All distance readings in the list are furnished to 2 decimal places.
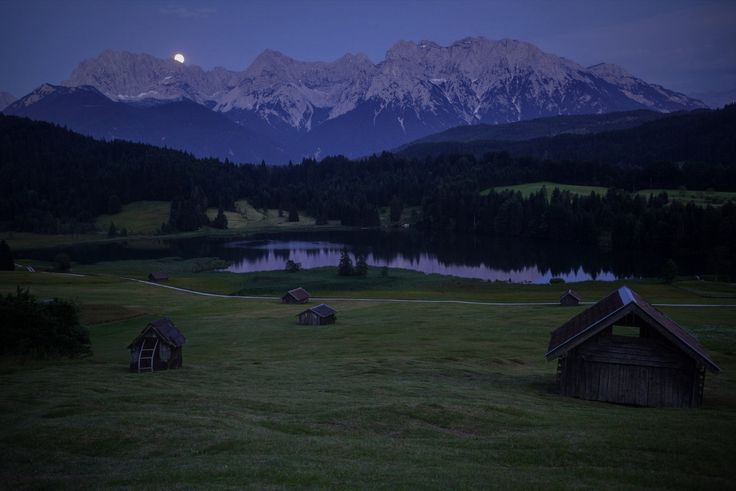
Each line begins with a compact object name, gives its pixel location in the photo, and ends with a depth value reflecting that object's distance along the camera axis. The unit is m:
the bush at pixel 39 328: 42.96
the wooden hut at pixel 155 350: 41.50
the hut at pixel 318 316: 67.12
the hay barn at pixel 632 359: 27.58
